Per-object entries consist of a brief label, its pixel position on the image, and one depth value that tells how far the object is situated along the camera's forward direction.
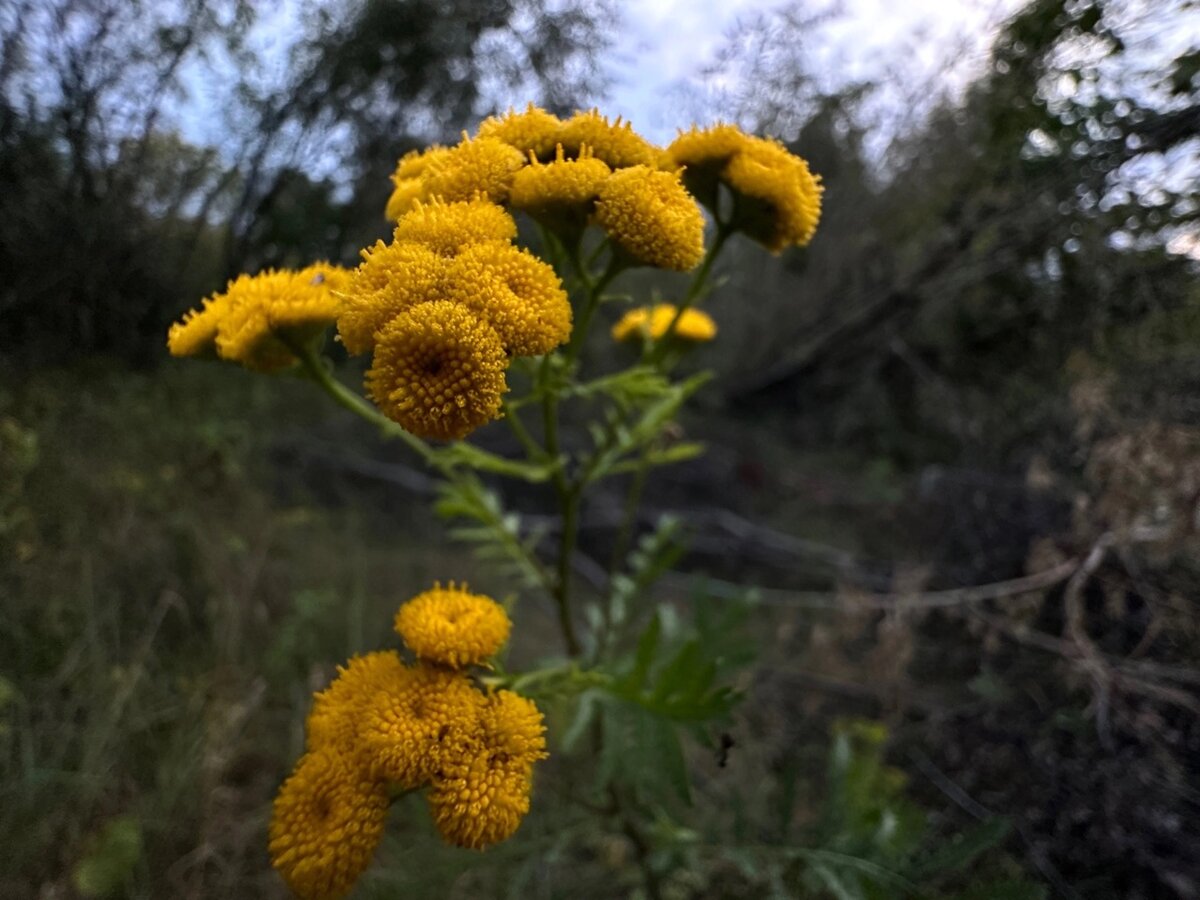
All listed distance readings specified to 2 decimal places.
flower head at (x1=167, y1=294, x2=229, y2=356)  0.08
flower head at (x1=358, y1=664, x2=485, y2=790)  0.07
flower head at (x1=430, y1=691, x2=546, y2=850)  0.07
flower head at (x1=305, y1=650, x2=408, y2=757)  0.07
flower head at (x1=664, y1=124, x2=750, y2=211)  0.09
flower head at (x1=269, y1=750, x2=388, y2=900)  0.07
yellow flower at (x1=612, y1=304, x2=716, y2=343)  0.11
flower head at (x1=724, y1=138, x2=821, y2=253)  0.09
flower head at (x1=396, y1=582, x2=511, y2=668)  0.08
